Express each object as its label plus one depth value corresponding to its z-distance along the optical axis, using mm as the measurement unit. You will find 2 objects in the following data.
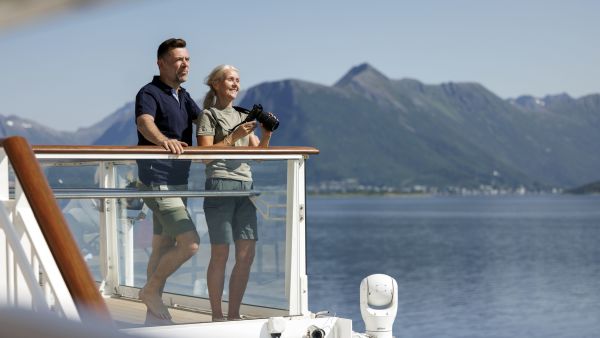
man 9459
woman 9768
